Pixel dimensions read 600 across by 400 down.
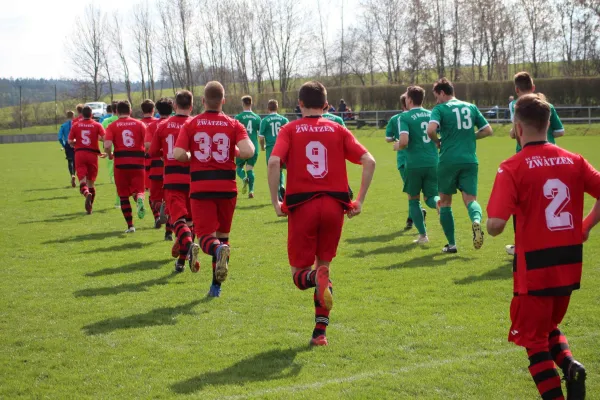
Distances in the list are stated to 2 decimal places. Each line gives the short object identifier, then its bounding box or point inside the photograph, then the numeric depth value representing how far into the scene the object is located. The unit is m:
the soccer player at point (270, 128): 16.70
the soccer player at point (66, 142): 21.84
